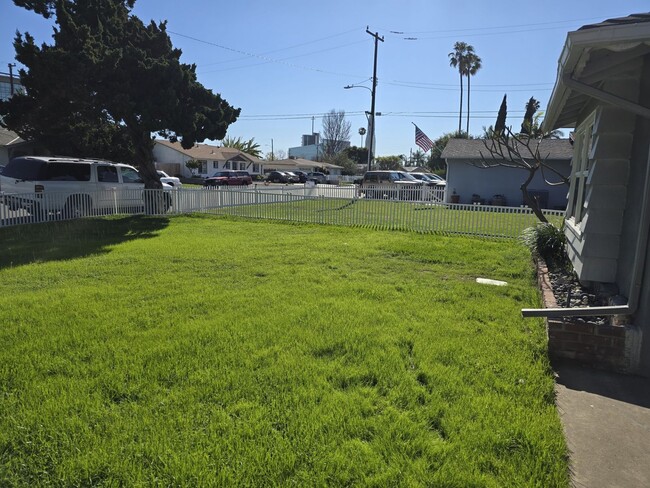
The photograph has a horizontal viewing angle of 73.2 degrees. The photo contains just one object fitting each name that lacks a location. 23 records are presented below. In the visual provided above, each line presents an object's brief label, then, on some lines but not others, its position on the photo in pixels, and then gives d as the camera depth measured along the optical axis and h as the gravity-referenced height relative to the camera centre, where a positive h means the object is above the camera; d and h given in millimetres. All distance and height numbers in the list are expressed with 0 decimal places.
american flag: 29906 +2933
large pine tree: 13398 +2877
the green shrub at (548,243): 7152 -907
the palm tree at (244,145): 80062 +6074
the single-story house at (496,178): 21891 +463
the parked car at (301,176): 50562 +486
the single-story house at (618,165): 3562 +265
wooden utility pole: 31538 +6948
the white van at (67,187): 12230 -425
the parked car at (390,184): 18266 -15
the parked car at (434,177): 37969 +675
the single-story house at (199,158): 53594 +2471
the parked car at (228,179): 38438 -52
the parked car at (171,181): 23000 -229
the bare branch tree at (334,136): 85000 +9056
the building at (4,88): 44844 +9081
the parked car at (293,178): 49862 +264
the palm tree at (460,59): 60125 +17347
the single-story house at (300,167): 72688 +2379
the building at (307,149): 116769 +8885
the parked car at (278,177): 49094 +328
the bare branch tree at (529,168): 8959 +369
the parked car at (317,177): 49544 +453
